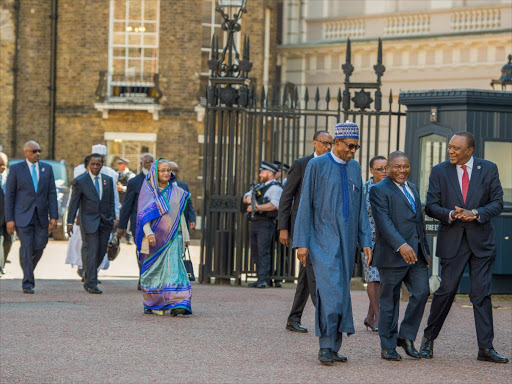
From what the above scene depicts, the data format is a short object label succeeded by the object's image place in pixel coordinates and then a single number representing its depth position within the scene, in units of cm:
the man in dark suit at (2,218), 1641
